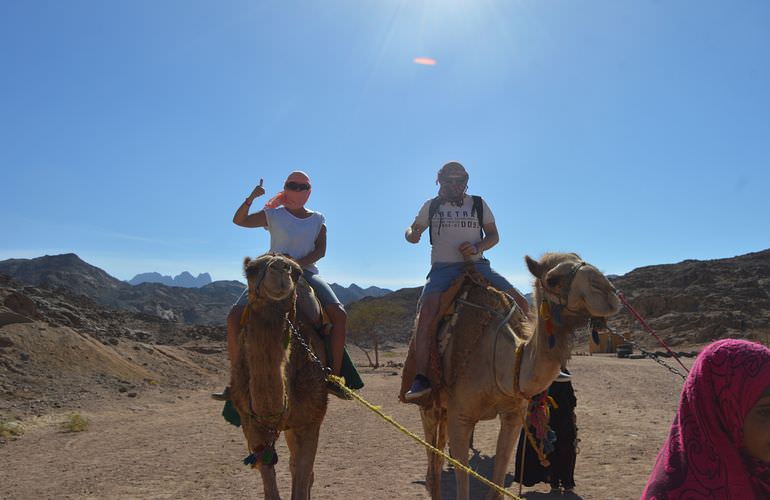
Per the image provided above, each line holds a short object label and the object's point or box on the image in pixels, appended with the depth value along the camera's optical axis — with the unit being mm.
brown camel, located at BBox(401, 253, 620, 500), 3650
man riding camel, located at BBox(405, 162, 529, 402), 5695
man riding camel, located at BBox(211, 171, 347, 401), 5605
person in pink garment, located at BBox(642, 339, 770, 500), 1909
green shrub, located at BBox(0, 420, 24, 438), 11227
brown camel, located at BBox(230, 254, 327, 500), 4035
